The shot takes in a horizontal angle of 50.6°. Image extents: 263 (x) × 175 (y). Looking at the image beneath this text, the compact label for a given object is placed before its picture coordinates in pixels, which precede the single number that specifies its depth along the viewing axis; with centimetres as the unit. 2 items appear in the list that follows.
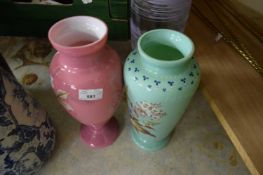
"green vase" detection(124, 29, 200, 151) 59
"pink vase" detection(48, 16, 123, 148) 60
